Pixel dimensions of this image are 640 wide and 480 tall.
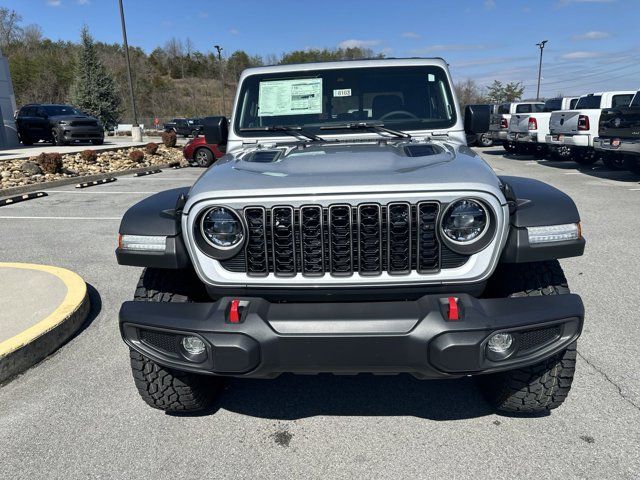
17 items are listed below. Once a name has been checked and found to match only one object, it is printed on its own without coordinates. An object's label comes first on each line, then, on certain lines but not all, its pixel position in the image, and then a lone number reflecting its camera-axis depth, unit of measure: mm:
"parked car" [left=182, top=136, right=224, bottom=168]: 17266
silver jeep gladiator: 2139
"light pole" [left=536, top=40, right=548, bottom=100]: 57000
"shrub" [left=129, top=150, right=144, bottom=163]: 17041
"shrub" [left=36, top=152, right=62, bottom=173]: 13156
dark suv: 20016
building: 20900
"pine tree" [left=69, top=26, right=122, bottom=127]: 40188
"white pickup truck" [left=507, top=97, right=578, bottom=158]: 16422
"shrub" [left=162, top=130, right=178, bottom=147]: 21672
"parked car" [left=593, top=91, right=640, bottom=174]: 10844
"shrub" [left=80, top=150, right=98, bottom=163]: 15727
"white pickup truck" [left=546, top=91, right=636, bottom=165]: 13430
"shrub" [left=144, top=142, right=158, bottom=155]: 18750
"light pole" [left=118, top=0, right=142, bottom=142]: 25719
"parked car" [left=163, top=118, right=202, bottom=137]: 42156
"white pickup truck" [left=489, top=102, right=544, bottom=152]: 18984
